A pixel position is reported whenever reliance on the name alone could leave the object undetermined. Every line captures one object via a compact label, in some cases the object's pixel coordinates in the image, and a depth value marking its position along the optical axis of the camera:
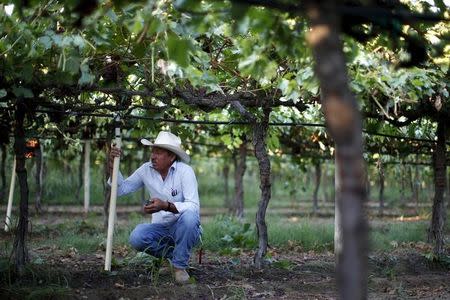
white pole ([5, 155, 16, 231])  7.88
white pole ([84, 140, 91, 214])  11.10
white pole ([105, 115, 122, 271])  4.68
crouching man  4.80
